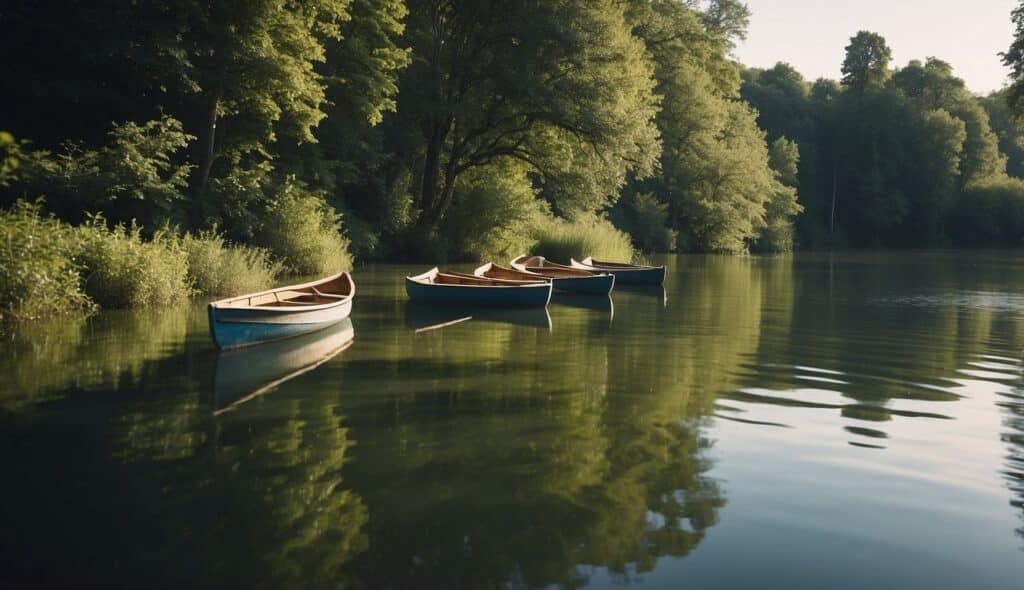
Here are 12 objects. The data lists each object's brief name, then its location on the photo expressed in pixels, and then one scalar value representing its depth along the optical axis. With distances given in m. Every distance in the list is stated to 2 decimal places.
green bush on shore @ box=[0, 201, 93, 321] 13.02
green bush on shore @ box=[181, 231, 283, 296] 19.27
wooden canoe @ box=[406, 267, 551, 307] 17.95
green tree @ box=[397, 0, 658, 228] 33.19
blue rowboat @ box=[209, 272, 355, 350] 11.25
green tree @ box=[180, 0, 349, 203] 21.95
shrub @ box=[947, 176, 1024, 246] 76.38
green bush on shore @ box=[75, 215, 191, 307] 15.71
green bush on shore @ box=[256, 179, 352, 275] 26.14
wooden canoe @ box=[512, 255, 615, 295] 22.20
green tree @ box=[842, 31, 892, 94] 81.00
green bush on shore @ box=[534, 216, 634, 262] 34.38
